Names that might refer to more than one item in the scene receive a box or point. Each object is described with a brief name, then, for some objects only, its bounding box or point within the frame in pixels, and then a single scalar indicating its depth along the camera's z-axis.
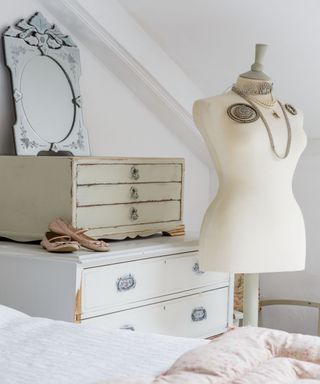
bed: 1.42
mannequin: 2.67
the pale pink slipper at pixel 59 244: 2.48
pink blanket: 1.38
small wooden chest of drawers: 2.59
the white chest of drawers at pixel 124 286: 2.46
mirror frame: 2.82
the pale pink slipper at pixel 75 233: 2.53
